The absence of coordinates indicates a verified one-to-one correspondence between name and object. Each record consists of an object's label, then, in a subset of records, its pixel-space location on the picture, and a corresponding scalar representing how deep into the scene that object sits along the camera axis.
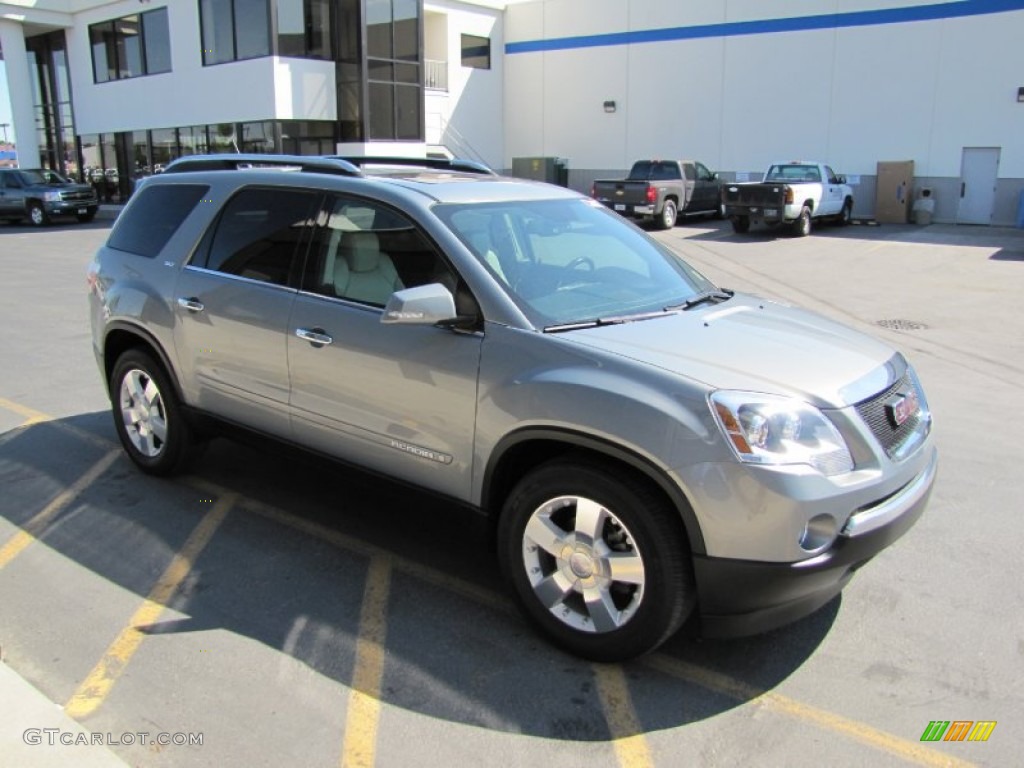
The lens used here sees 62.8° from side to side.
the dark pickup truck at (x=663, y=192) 23.03
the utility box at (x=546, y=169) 31.94
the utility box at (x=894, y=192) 24.71
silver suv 2.91
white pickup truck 21.14
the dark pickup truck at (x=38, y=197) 26.66
